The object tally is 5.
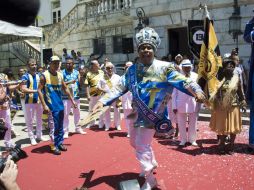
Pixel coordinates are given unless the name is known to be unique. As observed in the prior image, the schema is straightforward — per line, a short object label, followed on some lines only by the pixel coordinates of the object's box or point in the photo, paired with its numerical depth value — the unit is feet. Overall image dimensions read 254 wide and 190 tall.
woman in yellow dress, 14.96
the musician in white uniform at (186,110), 16.49
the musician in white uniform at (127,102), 20.14
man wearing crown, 10.62
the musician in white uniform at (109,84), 21.28
